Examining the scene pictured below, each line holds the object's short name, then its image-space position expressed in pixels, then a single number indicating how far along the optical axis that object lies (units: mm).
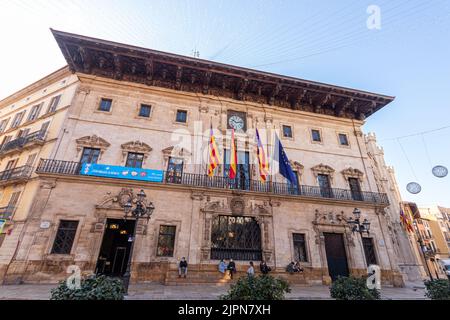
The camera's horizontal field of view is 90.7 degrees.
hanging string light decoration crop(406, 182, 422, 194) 15928
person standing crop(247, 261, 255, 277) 13020
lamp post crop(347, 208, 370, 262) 12066
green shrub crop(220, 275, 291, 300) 5652
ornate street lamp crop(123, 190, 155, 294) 9087
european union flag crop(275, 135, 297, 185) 14091
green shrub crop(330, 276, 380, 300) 6637
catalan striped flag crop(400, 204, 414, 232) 18983
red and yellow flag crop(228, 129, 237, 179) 14470
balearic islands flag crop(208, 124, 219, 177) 14523
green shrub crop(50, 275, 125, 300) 4719
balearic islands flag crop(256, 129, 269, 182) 15094
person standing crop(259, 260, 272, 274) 13305
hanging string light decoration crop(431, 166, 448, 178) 13997
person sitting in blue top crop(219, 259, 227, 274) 13177
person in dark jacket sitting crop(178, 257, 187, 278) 12703
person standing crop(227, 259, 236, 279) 13160
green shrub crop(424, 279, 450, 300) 7078
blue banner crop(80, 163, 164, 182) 13906
